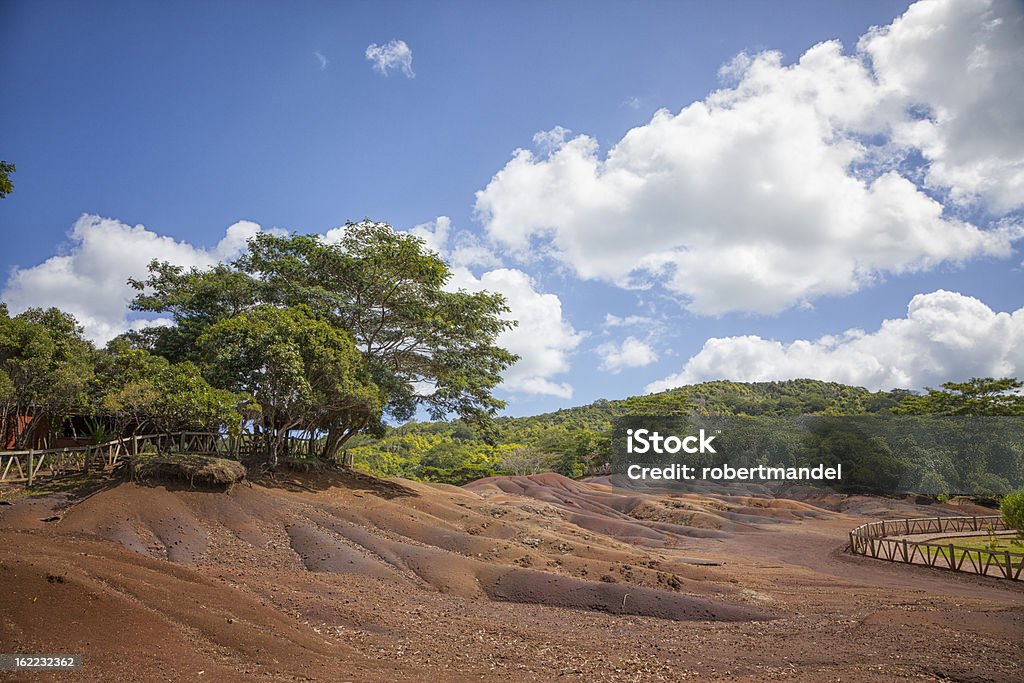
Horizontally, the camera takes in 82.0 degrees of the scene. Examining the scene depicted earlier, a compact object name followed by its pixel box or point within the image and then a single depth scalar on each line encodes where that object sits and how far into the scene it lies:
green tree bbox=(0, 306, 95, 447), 25.69
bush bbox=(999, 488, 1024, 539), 23.67
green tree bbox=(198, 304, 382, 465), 21.39
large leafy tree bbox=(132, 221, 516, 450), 28.06
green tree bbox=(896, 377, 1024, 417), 58.78
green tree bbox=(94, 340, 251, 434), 18.86
